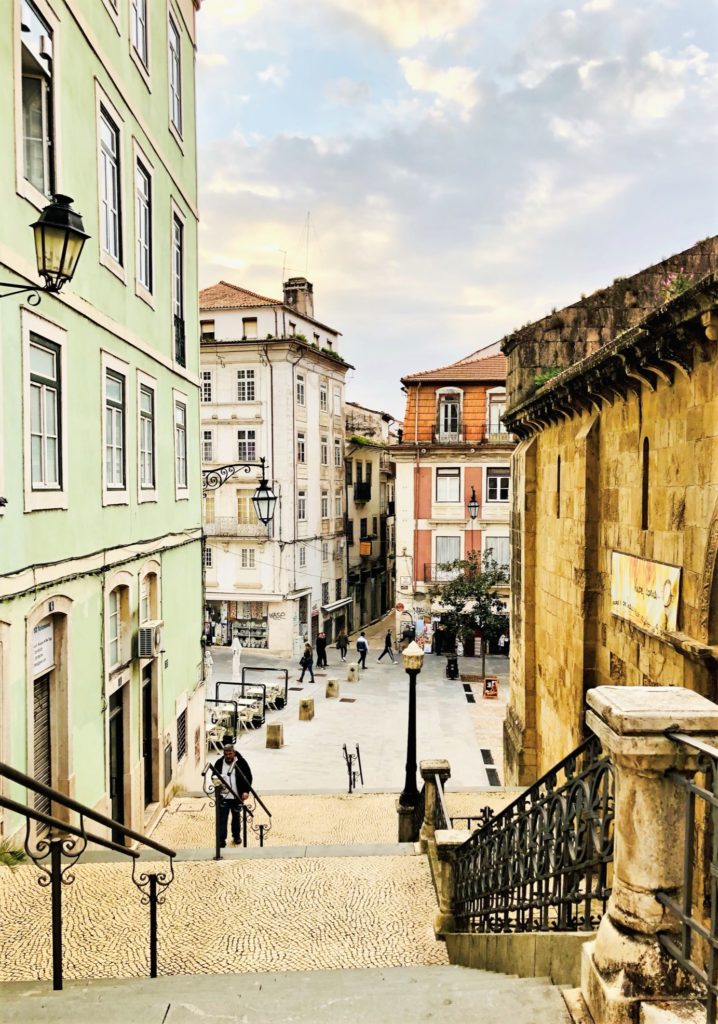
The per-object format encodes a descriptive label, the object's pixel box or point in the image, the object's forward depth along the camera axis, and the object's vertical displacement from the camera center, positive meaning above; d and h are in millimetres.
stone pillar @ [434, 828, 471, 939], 6039 -3376
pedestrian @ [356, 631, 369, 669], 29328 -6598
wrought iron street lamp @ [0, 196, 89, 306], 5136 +1814
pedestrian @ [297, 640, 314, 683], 26938 -6493
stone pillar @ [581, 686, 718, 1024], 2701 -1409
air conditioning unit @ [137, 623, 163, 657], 11570 -2449
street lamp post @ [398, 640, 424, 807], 10711 -3746
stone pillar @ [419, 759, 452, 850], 8752 -3773
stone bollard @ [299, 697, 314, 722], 21609 -6709
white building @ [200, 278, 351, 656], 33250 +1536
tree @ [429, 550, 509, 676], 29375 -4642
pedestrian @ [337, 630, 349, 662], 31578 -6890
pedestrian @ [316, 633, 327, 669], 29734 -6782
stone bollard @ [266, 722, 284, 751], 18562 -6403
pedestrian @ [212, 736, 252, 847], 9297 -4014
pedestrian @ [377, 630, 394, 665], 31219 -7005
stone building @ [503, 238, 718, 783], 6129 -166
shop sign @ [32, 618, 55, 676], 8055 -1801
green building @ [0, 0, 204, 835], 7414 +1028
